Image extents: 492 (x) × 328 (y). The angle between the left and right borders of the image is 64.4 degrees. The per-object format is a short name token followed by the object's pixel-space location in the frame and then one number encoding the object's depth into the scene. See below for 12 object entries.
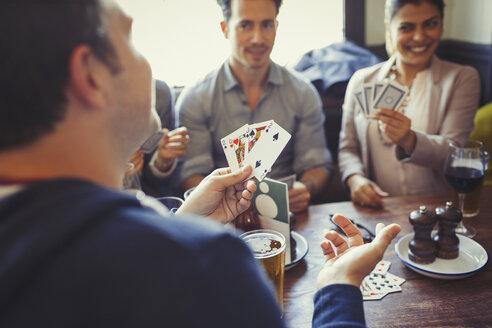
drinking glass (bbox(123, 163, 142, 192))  1.23
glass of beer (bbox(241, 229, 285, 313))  0.91
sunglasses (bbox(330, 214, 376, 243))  1.31
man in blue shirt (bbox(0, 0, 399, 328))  0.44
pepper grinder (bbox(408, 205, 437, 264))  1.17
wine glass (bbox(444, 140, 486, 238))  1.37
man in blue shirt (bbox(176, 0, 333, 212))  2.24
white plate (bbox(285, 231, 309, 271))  1.17
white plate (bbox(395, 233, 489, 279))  1.09
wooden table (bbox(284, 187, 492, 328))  0.95
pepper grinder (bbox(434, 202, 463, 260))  1.17
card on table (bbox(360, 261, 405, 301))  1.05
